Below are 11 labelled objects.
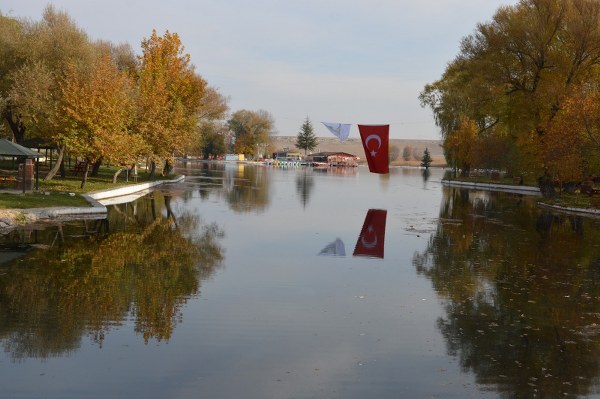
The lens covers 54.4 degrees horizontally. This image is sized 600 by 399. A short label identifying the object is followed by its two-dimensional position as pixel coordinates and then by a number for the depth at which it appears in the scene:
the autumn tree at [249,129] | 168.00
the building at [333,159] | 162.38
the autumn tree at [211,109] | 72.64
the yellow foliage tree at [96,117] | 31.53
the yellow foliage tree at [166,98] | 40.94
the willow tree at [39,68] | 34.62
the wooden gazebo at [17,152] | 26.44
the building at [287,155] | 170.62
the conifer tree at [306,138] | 183.62
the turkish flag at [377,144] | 24.44
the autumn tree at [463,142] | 68.50
